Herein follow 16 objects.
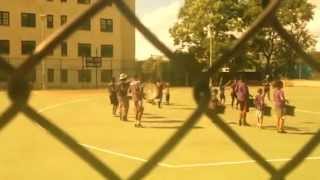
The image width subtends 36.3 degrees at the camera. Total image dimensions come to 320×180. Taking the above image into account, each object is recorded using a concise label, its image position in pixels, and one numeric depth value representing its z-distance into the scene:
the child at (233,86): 16.37
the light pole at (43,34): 34.71
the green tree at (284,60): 32.72
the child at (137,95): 13.46
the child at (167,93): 22.51
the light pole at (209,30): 35.70
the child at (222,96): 19.70
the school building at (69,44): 38.16
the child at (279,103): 11.97
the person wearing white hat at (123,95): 14.78
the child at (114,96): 16.34
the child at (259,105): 13.00
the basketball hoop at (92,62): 41.01
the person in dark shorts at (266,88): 14.02
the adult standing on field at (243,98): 13.68
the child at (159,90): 20.54
